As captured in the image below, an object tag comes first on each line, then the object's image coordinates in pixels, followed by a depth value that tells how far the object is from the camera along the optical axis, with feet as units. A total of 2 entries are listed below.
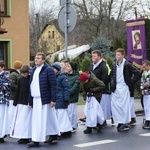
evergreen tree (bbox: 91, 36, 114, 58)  111.80
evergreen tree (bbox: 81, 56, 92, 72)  83.66
